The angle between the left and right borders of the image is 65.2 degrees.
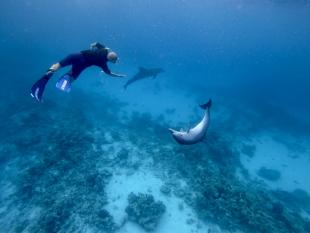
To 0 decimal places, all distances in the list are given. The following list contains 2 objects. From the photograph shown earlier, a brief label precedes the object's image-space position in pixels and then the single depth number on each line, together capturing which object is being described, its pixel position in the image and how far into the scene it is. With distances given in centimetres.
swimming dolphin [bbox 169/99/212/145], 663
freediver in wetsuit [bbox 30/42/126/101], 693
